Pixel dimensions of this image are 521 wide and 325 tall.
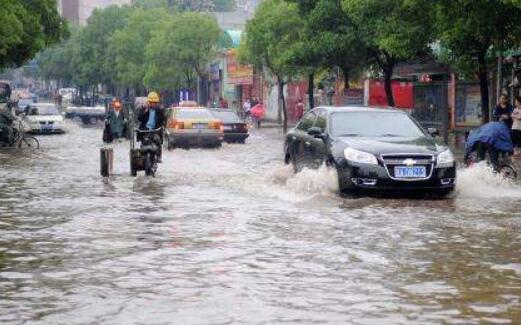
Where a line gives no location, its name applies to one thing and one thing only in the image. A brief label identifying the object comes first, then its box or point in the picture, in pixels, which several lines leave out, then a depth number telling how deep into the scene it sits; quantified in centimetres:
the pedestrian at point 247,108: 5969
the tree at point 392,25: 2605
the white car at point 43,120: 4366
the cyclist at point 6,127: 3191
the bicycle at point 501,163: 1700
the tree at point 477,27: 2159
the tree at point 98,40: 9769
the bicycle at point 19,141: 3181
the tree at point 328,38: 3528
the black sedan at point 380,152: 1431
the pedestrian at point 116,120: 3584
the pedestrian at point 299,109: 4997
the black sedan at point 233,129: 3547
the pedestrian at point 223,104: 6108
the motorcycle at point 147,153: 1944
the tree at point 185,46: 6919
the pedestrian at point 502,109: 2352
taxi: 3148
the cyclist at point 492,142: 1686
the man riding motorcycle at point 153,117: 1988
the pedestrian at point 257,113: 5421
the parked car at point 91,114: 6003
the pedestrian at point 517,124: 2386
